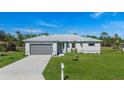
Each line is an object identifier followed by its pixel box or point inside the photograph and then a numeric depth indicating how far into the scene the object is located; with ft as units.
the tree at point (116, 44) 61.56
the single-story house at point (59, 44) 38.65
